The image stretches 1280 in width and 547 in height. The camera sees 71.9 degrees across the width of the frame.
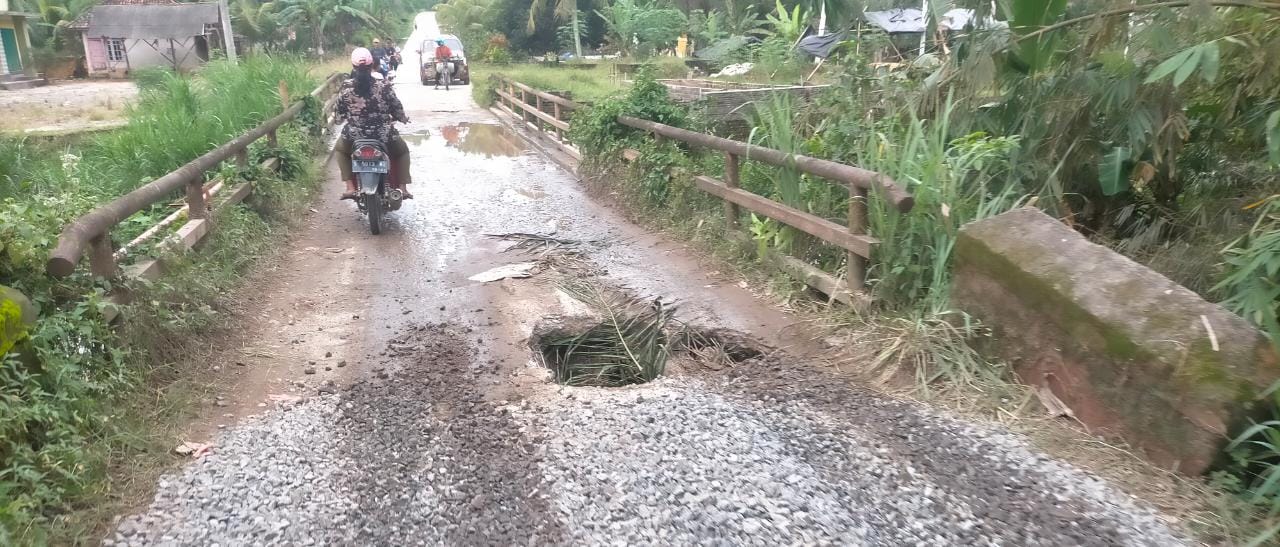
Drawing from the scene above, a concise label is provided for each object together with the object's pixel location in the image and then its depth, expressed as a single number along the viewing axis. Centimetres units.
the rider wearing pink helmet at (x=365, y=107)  831
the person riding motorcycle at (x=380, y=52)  2721
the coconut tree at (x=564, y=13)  3444
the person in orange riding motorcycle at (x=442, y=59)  3082
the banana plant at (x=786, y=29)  1179
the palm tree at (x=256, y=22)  4281
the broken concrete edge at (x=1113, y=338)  342
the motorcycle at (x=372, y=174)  804
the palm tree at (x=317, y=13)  4444
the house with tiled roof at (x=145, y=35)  3897
